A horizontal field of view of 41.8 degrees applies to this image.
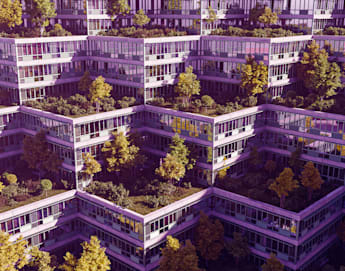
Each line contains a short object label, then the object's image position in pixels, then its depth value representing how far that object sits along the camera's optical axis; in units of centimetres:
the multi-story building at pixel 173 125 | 5619
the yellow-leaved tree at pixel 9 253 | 4781
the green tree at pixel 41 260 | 5372
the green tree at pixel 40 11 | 7425
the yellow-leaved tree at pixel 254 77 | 6594
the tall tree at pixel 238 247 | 5641
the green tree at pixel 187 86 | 6631
